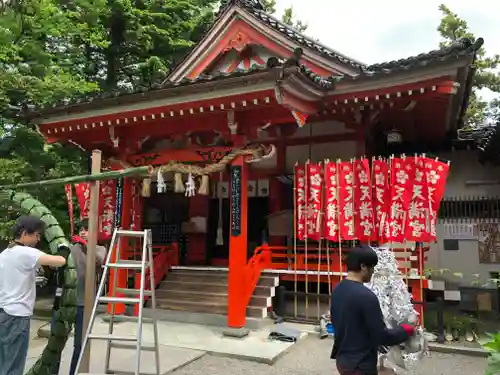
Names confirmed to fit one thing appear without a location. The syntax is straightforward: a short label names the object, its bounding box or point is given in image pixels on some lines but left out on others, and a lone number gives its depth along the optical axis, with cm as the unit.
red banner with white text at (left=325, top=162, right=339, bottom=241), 799
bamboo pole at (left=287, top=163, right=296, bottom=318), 851
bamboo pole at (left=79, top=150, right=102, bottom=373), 443
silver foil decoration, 423
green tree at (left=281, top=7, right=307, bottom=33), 2488
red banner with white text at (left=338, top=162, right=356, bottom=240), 787
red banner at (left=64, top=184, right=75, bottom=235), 985
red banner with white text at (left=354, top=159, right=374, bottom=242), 779
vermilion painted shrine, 738
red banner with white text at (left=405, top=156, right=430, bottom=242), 731
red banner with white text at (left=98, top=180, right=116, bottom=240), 1006
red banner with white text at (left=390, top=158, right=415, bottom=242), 746
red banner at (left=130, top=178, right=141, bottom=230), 1003
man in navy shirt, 277
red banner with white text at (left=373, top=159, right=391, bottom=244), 766
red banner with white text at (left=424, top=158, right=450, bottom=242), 732
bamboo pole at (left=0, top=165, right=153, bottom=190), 421
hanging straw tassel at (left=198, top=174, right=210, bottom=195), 870
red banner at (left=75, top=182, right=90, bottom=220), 995
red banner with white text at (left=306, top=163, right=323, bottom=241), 819
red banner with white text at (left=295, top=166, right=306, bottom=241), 839
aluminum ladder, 420
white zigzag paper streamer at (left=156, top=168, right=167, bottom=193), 880
